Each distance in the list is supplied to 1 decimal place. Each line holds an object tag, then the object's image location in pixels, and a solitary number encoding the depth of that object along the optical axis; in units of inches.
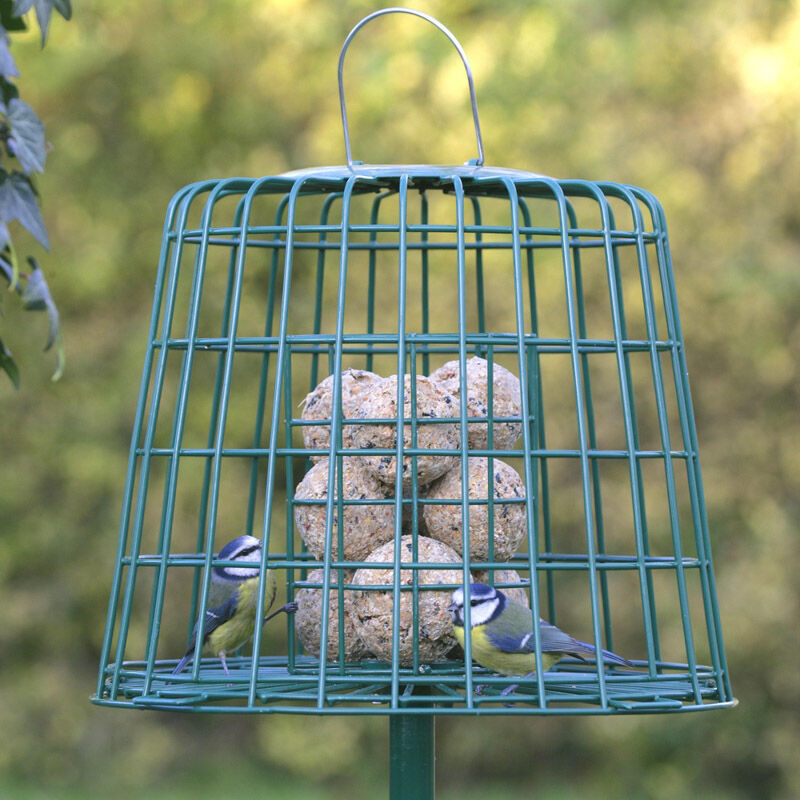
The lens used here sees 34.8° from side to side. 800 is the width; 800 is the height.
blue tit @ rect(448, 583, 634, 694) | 106.4
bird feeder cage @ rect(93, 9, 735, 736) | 99.1
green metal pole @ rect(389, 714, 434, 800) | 110.5
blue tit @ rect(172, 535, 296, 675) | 120.0
